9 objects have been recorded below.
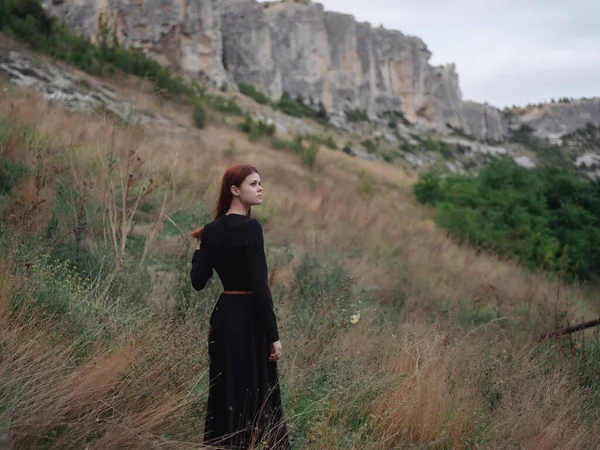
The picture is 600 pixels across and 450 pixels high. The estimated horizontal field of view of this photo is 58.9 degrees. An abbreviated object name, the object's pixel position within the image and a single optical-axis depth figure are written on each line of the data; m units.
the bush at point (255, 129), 17.76
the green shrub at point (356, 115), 56.78
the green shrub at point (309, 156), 16.07
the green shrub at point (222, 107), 21.75
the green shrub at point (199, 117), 15.99
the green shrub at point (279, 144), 17.41
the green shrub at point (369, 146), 39.73
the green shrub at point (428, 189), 14.91
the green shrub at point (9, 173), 5.61
